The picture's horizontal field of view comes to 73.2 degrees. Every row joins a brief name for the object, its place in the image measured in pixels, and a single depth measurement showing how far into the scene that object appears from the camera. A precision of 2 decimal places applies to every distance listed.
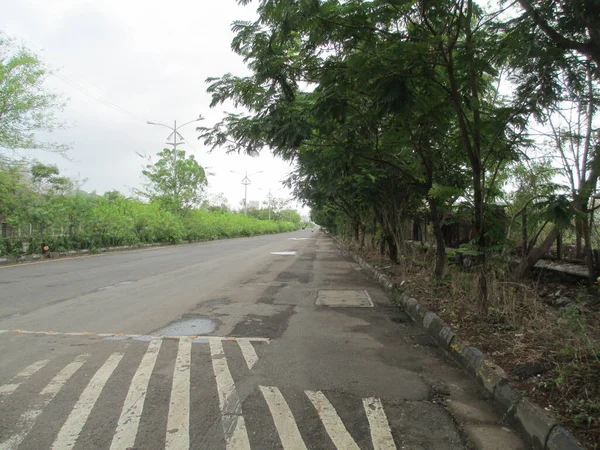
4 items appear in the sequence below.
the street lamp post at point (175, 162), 34.85
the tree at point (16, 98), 16.97
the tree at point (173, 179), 35.56
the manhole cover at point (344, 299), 7.80
